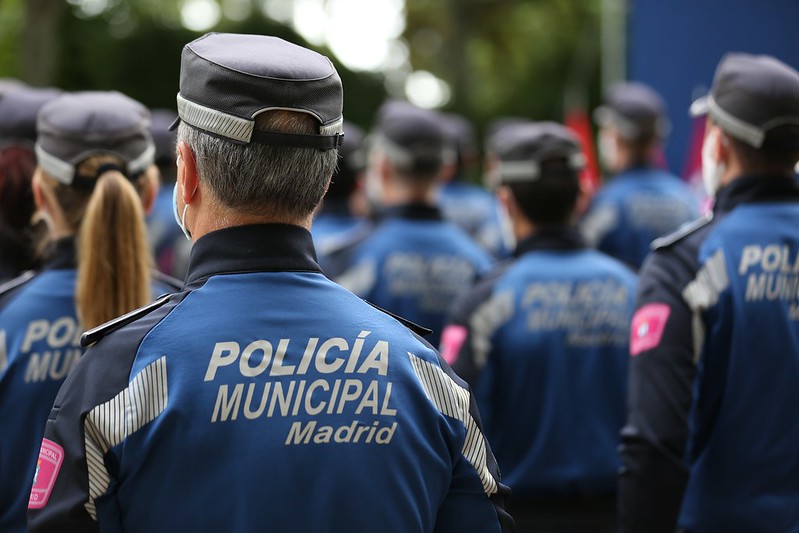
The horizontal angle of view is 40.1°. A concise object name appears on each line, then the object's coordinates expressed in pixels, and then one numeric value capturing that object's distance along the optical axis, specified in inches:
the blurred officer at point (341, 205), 273.3
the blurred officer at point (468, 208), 358.6
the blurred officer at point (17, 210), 138.5
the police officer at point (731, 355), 117.8
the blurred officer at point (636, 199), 271.1
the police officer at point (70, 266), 112.1
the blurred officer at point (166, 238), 296.5
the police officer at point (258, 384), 73.1
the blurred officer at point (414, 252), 202.5
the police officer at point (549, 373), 157.6
